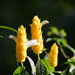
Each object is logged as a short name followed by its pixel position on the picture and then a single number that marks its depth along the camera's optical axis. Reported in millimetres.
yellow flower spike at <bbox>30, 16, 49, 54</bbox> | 1392
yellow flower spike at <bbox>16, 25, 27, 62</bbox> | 1347
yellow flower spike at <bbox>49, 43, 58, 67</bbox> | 1438
